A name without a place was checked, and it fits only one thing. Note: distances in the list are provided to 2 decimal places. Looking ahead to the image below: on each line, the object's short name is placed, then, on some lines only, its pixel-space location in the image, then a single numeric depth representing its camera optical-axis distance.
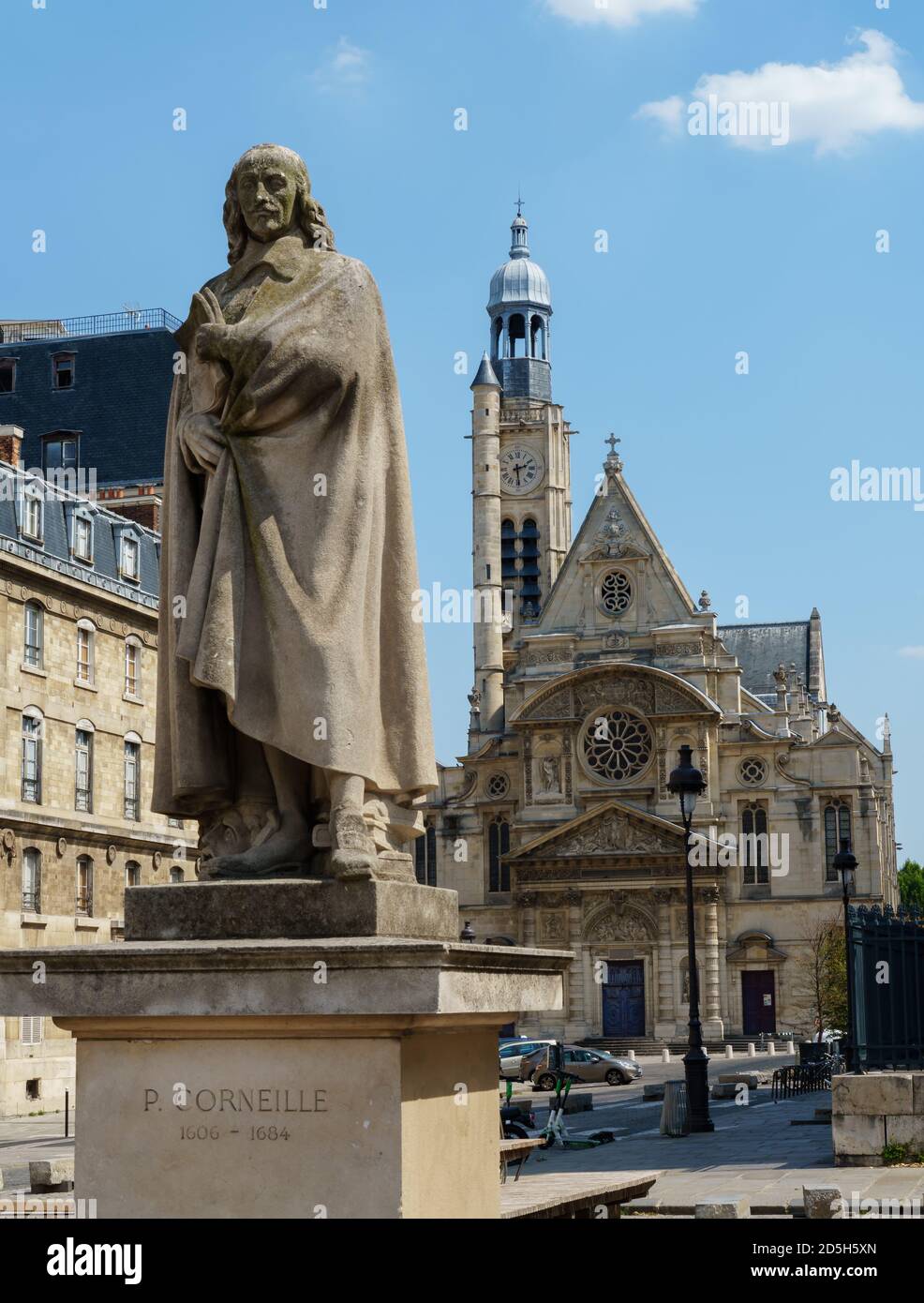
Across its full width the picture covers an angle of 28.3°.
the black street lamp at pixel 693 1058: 26.84
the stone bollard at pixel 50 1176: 12.56
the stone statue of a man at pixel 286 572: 5.49
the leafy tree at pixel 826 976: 61.12
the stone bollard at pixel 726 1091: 38.59
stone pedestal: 4.99
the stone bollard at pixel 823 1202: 10.69
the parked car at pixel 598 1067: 48.19
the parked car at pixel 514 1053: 44.81
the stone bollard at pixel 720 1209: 9.98
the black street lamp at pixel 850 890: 19.38
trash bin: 25.59
